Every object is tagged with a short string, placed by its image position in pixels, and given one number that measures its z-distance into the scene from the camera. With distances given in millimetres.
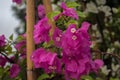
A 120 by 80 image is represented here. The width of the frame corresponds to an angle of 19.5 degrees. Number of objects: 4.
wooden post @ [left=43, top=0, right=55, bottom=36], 1400
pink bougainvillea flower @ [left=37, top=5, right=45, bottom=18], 1636
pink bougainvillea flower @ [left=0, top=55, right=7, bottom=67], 1533
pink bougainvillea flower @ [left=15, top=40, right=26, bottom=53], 1539
